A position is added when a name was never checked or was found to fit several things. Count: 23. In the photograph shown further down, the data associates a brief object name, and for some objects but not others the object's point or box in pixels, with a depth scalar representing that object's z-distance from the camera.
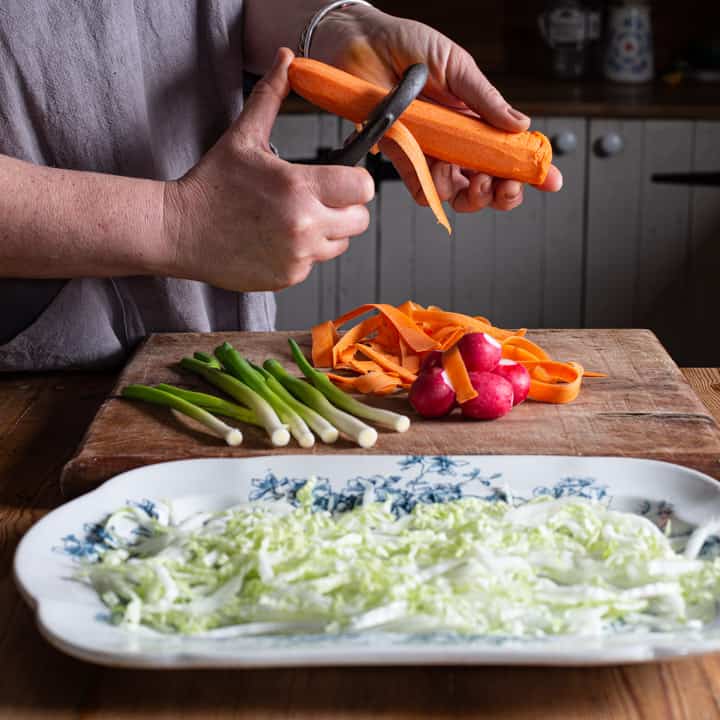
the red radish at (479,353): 1.49
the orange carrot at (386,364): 1.57
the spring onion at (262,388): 1.39
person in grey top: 1.41
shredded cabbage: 0.92
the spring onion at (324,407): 1.38
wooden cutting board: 1.36
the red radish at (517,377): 1.48
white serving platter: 0.86
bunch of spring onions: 1.40
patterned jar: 3.77
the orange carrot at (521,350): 1.62
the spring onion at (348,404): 1.43
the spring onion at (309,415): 1.40
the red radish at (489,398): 1.43
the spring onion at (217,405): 1.46
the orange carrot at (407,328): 1.64
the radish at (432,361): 1.49
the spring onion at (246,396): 1.39
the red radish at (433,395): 1.44
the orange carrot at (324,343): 1.68
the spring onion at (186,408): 1.40
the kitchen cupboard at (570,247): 3.41
